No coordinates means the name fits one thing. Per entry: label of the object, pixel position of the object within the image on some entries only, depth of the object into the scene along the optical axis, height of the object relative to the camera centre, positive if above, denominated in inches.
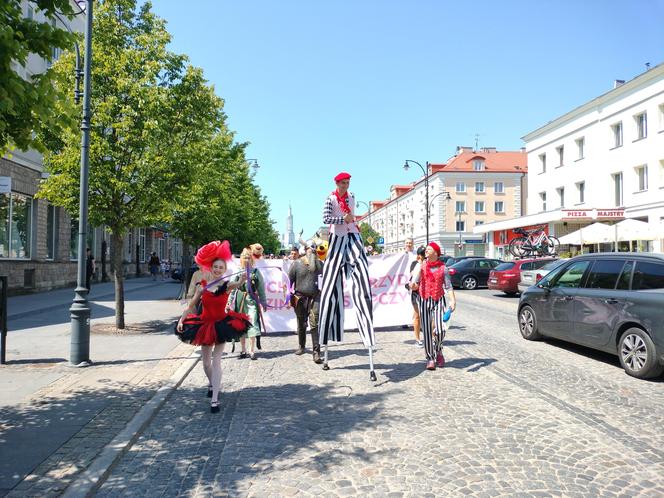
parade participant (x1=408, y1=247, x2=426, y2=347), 346.6 -25.6
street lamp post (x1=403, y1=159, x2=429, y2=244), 1425.9 +260.9
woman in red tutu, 203.3 -23.5
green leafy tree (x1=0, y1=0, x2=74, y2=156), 148.3 +54.7
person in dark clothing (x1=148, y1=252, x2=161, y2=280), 1325.0 -14.1
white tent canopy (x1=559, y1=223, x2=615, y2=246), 894.4 +39.6
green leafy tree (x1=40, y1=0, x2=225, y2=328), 396.2 +100.1
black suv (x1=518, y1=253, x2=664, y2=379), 251.6 -27.1
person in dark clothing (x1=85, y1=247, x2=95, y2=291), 862.7 -12.5
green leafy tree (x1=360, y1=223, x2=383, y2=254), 3571.9 +172.6
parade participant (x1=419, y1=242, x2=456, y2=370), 275.4 -24.6
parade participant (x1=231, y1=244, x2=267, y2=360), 310.3 -23.4
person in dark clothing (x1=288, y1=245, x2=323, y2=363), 311.9 -13.9
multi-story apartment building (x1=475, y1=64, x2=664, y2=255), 1123.3 +241.8
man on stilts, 253.0 -5.9
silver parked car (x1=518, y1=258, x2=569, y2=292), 710.1 -23.9
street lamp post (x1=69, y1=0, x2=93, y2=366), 283.6 -0.2
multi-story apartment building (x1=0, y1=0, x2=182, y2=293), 732.7 +43.9
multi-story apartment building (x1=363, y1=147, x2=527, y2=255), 2615.7 +299.8
